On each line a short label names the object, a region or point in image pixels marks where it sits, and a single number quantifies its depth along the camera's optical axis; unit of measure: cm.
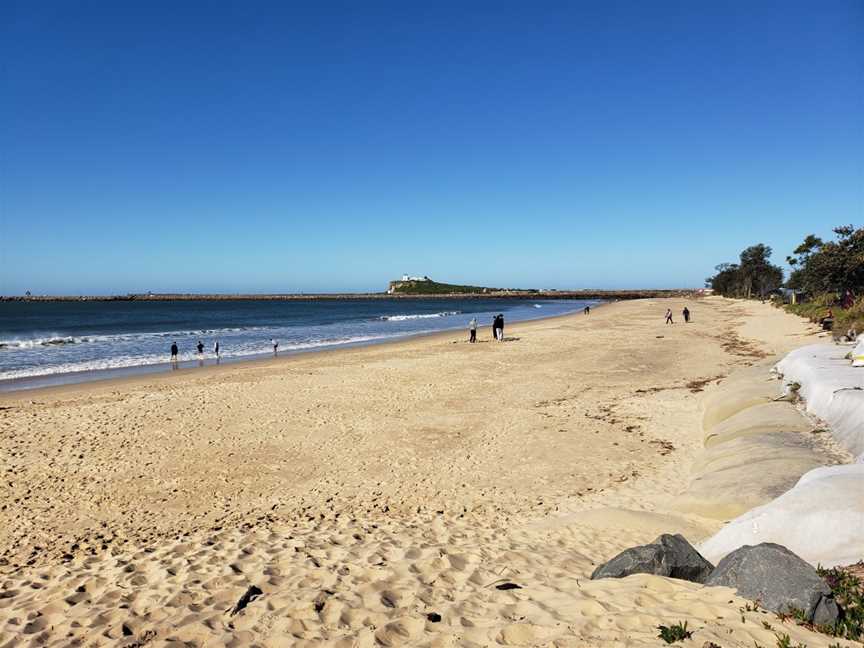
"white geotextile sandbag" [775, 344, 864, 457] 798
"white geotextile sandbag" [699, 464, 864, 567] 446
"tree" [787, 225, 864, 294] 3048
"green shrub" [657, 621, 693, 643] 358
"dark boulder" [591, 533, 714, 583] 467
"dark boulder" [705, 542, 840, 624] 365
